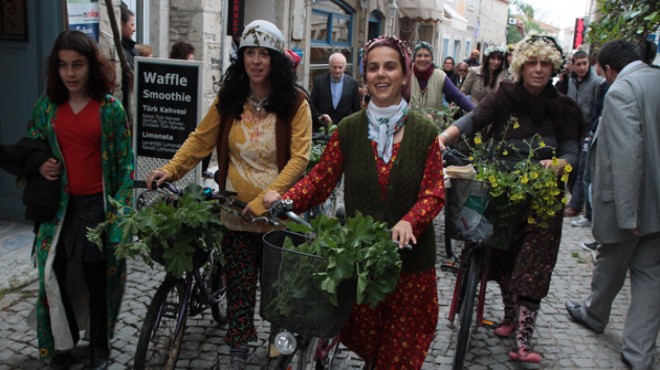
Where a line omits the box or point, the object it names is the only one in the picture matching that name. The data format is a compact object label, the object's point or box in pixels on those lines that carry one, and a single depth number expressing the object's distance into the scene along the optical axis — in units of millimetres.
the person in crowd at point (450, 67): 14328
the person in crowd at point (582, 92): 8891
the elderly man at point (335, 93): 8562
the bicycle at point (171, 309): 3250
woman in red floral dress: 2871
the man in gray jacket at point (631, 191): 4059
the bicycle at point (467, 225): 3717
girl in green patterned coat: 3541
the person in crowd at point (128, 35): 6755
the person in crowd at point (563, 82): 10195
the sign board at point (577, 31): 27281
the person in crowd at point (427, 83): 6574
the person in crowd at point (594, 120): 8188
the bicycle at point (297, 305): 2293
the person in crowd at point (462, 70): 16667
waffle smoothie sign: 5383
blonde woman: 4047
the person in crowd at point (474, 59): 17247
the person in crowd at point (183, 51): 7656
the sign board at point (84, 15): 6086
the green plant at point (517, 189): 3758
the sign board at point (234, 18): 9859
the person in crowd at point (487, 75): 8086
